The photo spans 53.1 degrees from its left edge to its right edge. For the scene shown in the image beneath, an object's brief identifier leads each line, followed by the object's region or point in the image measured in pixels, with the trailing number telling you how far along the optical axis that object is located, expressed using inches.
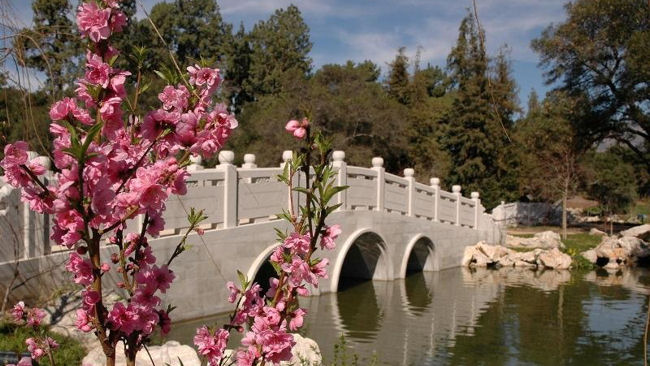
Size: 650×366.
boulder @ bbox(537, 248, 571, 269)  604.1
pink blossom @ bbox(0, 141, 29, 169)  46.9
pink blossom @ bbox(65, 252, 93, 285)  55.0
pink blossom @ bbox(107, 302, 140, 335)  52.9
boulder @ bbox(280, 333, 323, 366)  198.6
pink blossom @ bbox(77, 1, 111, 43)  50.0
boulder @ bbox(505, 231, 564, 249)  679.7
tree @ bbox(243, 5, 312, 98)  1139.3
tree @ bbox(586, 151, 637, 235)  1007.0
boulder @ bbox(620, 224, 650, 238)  709.9
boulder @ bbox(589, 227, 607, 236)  793.9
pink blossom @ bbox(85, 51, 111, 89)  49.8
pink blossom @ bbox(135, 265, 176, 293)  58.4
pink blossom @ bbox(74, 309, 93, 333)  54.4
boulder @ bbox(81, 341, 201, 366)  177.0
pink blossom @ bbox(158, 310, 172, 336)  60.9
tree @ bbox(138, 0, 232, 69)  1148.1
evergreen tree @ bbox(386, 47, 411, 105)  1160.3
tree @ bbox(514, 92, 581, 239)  844.2
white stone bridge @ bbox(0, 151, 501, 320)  233.6
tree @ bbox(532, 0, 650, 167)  707.4
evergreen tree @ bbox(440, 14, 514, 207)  979.9
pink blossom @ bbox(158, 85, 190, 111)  58.3
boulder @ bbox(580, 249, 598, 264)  634.8
